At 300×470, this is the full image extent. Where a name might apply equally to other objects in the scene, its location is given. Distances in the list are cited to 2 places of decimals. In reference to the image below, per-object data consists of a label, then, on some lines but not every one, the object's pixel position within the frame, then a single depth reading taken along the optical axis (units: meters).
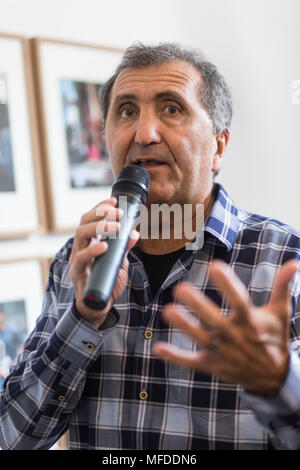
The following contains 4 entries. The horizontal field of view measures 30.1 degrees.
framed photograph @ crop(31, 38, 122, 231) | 1.69
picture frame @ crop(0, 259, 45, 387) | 1.63
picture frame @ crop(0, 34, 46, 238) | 1.61
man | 1.04
